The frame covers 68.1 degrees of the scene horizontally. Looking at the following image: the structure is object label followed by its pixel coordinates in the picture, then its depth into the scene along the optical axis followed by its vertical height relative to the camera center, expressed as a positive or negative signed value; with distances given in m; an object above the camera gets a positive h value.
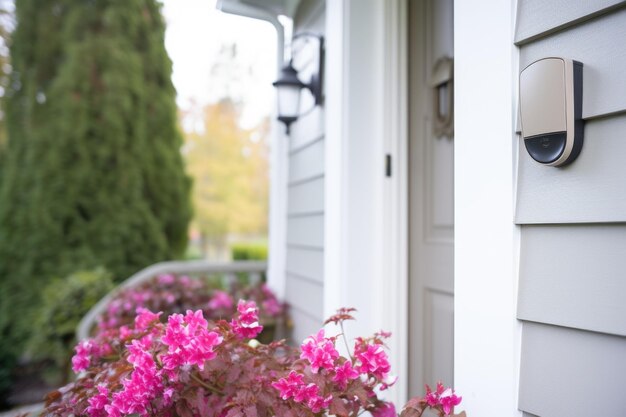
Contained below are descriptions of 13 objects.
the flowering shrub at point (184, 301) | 3.04 -0.57
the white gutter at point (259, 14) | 3.17 +1.42
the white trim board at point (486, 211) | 1.07 +0.03
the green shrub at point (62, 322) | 3.87 -0.90
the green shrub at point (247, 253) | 8.91 -0.68
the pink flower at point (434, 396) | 1.03 -0.39
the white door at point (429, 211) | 1.63 +0.04
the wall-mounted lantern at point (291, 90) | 2.39 +0.71
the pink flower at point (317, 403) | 1.00 -0.40
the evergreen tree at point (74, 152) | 4.50 +0.64
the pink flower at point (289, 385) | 1.02 -0.37
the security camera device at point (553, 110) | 0.93 +0.23
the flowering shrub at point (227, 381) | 1.03 -0.39
